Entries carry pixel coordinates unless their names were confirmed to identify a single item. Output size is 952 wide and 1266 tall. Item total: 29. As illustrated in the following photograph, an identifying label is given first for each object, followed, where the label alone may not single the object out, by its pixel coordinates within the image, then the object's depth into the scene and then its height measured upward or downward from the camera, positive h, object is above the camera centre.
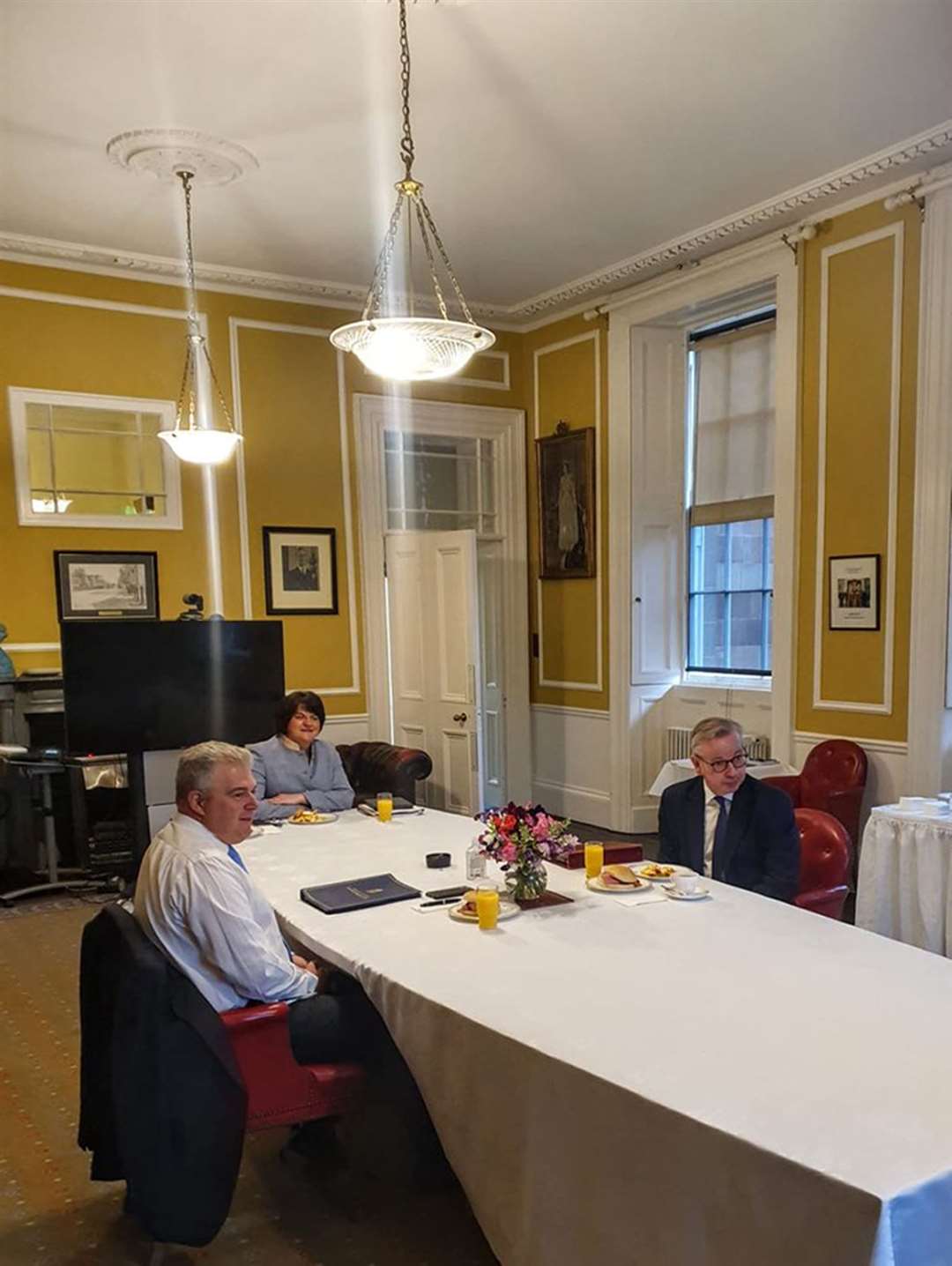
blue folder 2.50 -0.91
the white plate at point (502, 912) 2.33 -0.89
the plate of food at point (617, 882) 2.54 -0.88
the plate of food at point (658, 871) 2.65 -0.89
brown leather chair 5.23 -1.14
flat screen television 4.70 -0.57
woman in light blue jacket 3.91 -0.83
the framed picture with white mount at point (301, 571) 5.71 +0.03
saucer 2.45 -0.89
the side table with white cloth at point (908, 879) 3.38 -1.21
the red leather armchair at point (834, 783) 4.39 -1.08
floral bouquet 2.39 -0.72
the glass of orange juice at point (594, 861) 2.67 -0.86
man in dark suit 2.76 -0.80
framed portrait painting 6.15 +0.46
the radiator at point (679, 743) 5.87 -1.14
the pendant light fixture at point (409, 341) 2.80 +0.74
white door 5.76 -0.54
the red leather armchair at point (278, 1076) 2.03 -1.16
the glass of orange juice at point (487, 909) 2.25 -0.84
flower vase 2.42 -0.83
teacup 2.46 -0.87
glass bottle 2.71 -0.88
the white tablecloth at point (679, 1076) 1.31 -0.88
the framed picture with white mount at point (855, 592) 4.47 -0.14
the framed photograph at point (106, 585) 5.05 -0.03
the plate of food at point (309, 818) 3.62 -0.98
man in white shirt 2.03 -0.77
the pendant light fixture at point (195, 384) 5.40 +1.16
